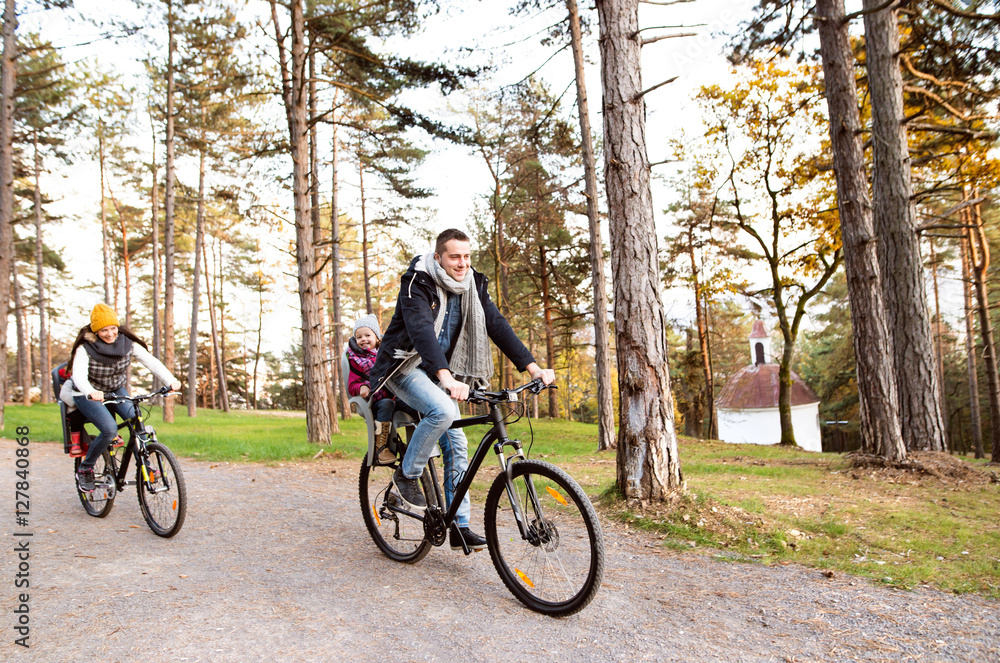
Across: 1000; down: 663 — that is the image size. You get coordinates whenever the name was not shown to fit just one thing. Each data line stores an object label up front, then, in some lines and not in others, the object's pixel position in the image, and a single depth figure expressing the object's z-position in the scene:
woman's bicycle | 4.76
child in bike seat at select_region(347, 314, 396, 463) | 4.16
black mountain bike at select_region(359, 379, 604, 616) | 3.02
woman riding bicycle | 5.14
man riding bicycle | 3.60
